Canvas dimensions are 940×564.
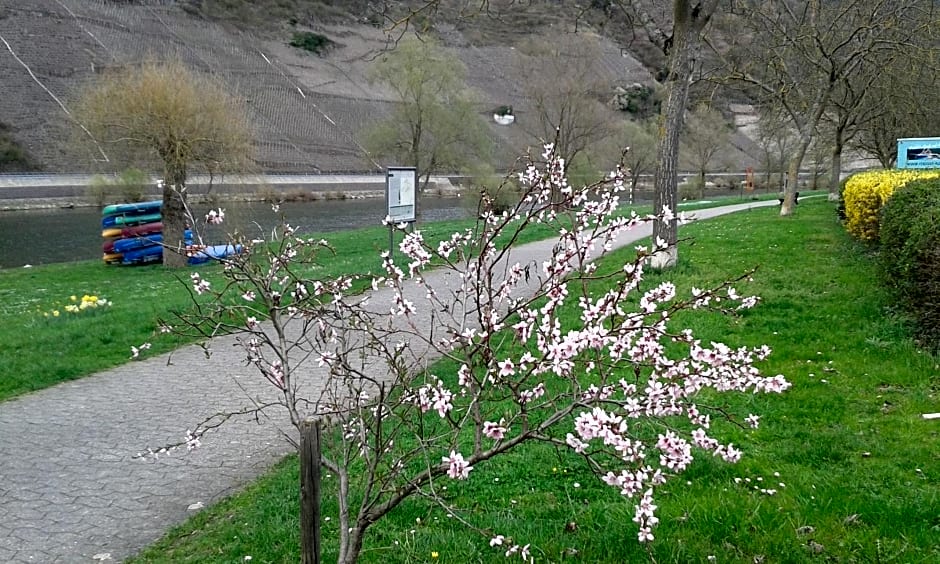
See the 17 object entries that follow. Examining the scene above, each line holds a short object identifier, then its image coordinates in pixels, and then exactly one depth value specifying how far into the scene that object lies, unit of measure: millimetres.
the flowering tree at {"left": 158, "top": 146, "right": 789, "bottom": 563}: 2758
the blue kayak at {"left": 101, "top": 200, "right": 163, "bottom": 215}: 23125
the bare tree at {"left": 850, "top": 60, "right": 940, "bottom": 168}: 23828
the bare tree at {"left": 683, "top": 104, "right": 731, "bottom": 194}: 60812
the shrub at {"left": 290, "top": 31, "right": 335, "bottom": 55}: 126875
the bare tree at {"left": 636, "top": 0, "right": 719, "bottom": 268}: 11547
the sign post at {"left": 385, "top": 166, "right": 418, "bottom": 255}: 14312
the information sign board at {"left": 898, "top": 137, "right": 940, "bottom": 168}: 17016
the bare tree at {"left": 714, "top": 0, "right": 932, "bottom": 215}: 20078
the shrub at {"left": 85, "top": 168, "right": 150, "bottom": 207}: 23594
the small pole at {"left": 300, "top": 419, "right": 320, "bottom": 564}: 2850
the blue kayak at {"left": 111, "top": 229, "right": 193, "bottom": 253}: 22266
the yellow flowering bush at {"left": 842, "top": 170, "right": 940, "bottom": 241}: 11797
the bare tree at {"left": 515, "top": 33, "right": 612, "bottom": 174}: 47094
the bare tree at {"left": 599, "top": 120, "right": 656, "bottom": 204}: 48812
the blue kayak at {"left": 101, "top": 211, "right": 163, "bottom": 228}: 22678
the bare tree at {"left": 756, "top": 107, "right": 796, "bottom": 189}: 35062
